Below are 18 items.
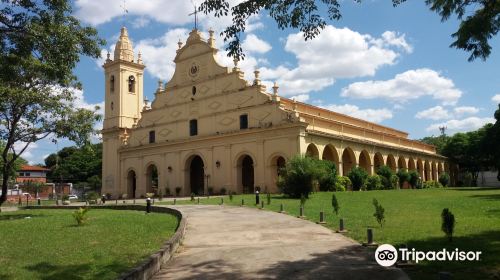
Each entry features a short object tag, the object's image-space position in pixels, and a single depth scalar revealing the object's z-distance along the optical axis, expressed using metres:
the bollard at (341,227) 12.86
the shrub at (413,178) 45.95
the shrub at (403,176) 44.75
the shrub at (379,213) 12.70
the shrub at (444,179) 56.38
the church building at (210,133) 37.22
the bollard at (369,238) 10.55
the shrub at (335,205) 16.70
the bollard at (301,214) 16.72
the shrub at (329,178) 33.18
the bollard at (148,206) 22.17
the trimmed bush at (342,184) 34.50
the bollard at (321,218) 15.02
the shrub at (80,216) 15.77
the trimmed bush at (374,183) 38.40
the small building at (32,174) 81.39
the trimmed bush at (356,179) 36.44
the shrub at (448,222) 10.16
